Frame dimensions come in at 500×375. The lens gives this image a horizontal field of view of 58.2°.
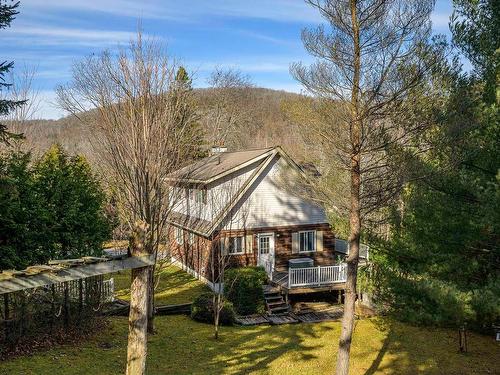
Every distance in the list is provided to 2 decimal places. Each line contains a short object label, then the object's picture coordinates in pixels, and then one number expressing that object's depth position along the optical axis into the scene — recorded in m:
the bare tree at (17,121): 36.34
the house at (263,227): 21.36
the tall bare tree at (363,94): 10.70
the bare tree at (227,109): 52.16
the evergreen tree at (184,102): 13.65
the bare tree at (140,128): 12.18
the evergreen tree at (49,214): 13.04
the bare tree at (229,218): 20.11
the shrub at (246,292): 19.88
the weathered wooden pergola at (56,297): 7.03
